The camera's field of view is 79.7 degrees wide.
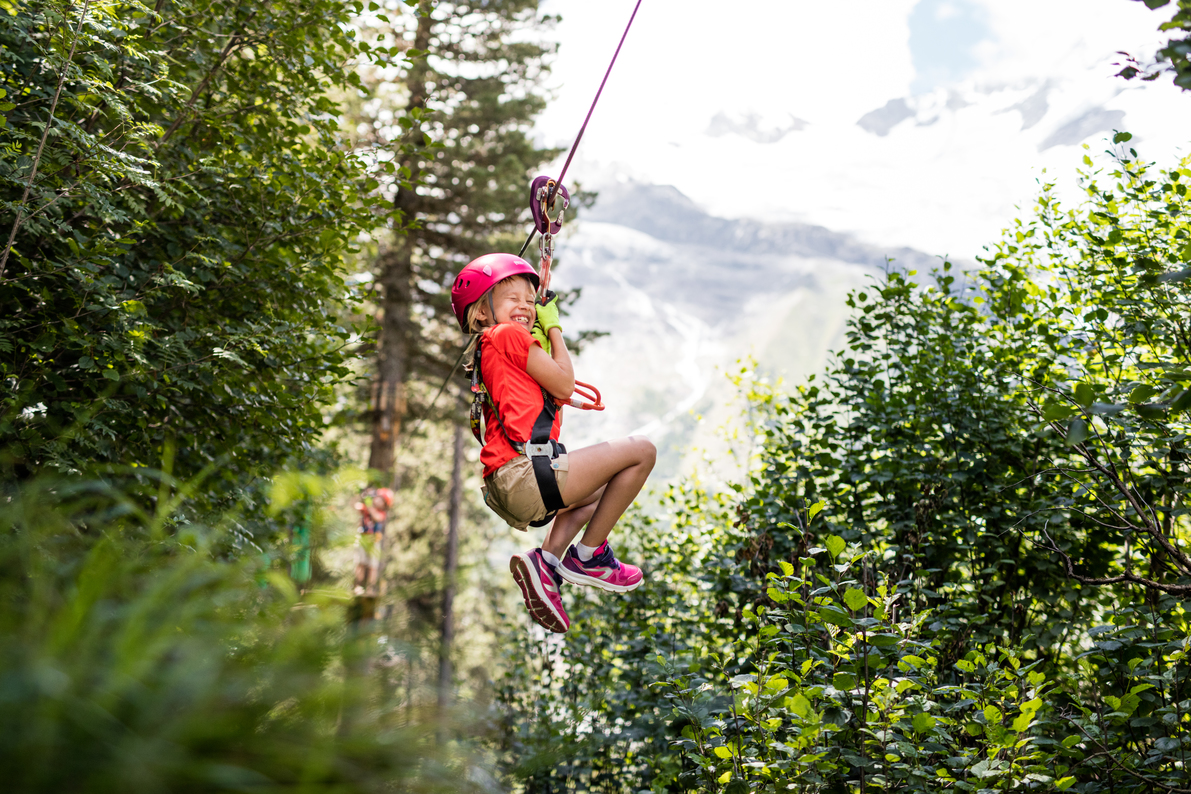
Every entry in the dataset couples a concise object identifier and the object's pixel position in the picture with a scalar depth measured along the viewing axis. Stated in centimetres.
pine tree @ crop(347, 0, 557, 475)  1277
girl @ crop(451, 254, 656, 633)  322
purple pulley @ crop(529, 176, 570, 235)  354
